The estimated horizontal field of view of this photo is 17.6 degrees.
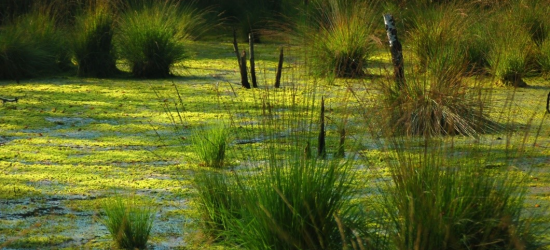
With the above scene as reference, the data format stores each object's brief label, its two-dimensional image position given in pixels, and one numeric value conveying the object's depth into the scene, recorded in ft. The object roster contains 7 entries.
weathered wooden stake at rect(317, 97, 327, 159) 25.47
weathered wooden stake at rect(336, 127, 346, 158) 30.06
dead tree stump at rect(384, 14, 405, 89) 46.35
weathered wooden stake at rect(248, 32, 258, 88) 53.91
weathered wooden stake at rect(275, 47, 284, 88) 52.64
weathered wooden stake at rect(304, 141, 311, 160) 22.53
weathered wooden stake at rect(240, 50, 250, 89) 55.68
